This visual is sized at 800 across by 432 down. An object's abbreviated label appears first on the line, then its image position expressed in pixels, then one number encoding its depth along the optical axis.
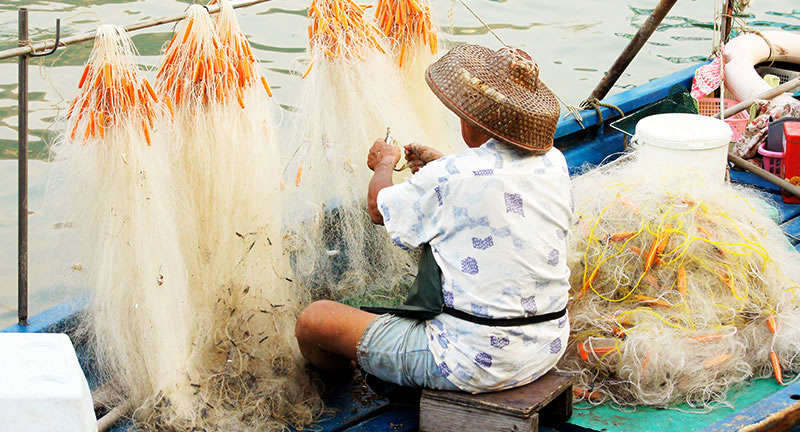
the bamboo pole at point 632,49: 5.43
